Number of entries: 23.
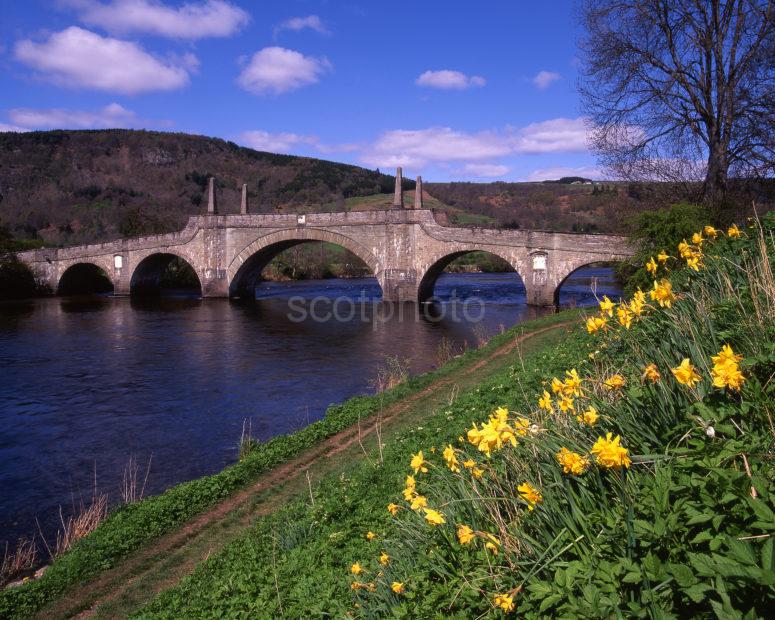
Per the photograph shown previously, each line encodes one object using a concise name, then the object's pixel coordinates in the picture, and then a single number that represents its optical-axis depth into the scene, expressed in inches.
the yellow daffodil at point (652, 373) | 120.6
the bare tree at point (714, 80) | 598.5
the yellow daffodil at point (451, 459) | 141.6
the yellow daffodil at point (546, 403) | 137.4
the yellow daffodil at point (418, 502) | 133.4
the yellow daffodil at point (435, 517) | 119.2
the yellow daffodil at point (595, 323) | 157.0
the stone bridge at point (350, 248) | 1162.0
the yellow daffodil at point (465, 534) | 114.0
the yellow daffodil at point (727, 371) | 101.0
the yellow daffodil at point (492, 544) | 113.4
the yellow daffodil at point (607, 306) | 163.0
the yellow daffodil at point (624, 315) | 158.4
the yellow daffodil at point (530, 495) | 113.7
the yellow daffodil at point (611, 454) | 97.1
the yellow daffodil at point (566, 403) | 127.2
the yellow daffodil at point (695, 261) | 180.8
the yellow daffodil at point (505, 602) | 98.2
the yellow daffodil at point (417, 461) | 135.0
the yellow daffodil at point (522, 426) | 128.4
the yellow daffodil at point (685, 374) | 107.1
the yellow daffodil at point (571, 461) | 107.1
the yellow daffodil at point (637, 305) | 161.5
